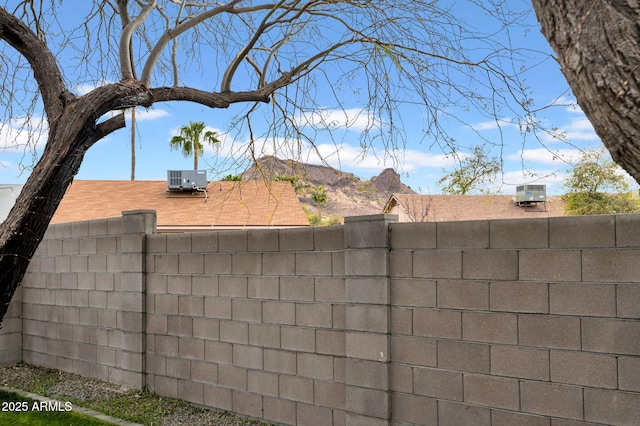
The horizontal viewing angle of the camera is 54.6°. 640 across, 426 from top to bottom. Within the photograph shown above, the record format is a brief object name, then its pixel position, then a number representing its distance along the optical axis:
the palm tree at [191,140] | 30.83
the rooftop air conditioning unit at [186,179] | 20.92
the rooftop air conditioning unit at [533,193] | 23.27
